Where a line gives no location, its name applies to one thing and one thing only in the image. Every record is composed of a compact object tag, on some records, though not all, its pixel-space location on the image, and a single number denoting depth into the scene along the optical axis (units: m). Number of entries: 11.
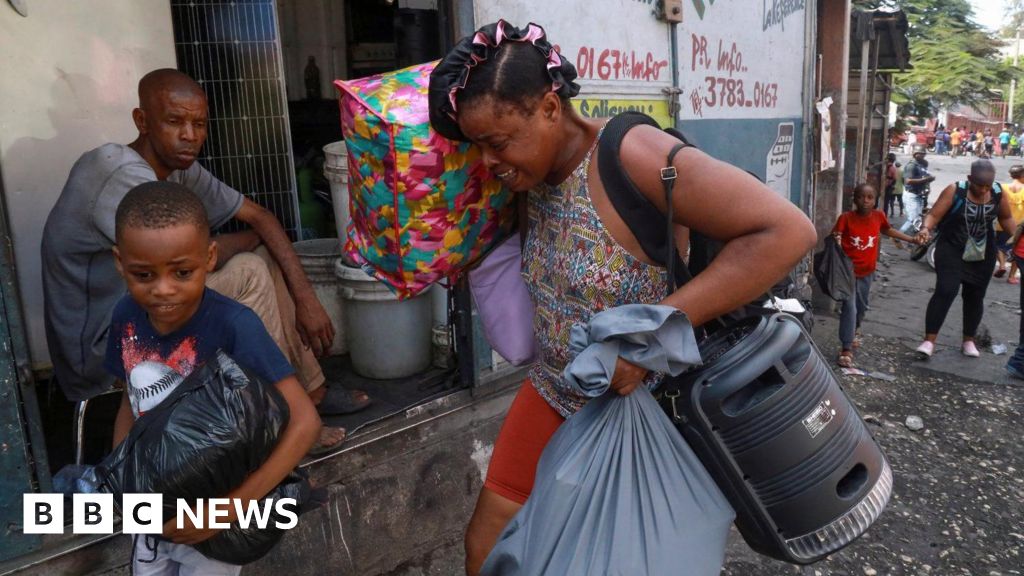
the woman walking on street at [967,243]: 5.90
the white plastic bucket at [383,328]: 3.43
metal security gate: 4.03
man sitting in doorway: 2.36
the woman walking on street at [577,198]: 1.49
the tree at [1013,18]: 53.69
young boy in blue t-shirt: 1.61
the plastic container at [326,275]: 3.62
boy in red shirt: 5.89
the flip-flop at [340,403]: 3.19
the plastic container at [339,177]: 3.31
